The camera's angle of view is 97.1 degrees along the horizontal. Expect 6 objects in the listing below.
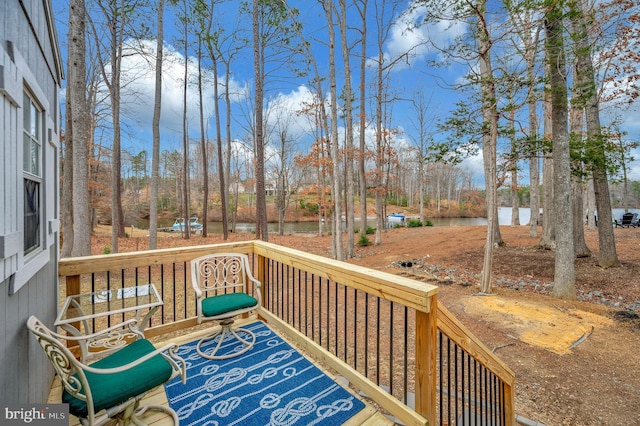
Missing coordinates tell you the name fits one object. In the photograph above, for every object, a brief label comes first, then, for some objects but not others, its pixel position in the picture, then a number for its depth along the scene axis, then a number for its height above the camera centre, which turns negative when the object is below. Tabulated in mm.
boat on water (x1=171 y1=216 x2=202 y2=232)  18211 -1046
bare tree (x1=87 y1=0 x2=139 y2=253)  7102 +4758
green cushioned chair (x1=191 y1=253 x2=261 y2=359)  2419 -821
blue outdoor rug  1766 -1273
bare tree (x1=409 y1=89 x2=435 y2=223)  14205 +4671
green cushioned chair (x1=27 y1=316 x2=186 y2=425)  1258 -840
